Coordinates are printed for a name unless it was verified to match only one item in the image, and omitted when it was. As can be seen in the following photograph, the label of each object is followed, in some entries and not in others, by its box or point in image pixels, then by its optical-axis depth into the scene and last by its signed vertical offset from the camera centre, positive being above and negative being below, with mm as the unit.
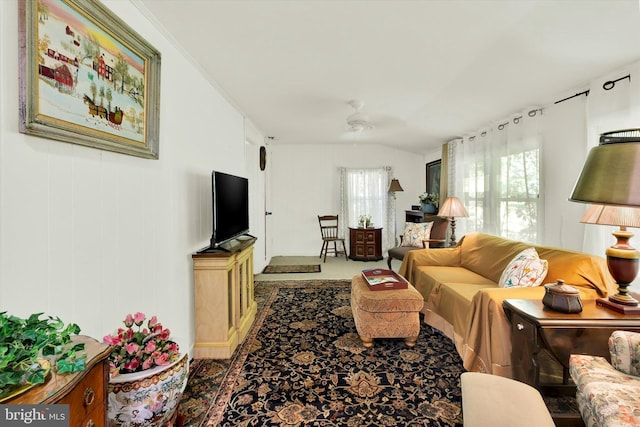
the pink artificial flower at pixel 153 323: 1394 -545
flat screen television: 2354 +51
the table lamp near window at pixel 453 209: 3918 +56
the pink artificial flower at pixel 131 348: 1232 -588
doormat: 5094 -1027
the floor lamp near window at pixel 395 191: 6012 +479
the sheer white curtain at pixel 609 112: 2027 +771
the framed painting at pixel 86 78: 1035 +604
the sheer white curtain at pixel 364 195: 6352 +402
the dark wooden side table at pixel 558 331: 1512 -663
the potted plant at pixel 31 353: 635 -348
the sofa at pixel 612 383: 1070 -724
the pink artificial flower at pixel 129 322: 1344 -517
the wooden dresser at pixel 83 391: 654 -451
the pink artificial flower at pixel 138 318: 1356 -504
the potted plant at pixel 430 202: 5387 +209
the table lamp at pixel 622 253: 1571 -222
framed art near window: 5589 +743
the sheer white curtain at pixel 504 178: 3092 +447
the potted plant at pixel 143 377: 1127 -677
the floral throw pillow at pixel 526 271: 2156 -450
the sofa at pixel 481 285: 1889 -643
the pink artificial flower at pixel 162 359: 1230 -641
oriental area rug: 1684 -1186
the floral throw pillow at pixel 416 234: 4707 -347
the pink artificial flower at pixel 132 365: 1201 -647
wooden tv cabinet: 2318 -737
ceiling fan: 3432 +1173
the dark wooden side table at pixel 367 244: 5895 -643
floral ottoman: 2424 -877
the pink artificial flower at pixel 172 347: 1333 -636
